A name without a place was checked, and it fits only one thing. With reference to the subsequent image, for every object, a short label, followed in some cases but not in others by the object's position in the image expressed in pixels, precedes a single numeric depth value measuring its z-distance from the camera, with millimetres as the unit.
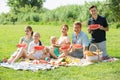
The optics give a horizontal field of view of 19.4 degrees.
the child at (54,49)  8617
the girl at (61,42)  8742
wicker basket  7887
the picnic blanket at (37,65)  7312
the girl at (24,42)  8109
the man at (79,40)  8430
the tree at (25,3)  57531
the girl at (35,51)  8305
